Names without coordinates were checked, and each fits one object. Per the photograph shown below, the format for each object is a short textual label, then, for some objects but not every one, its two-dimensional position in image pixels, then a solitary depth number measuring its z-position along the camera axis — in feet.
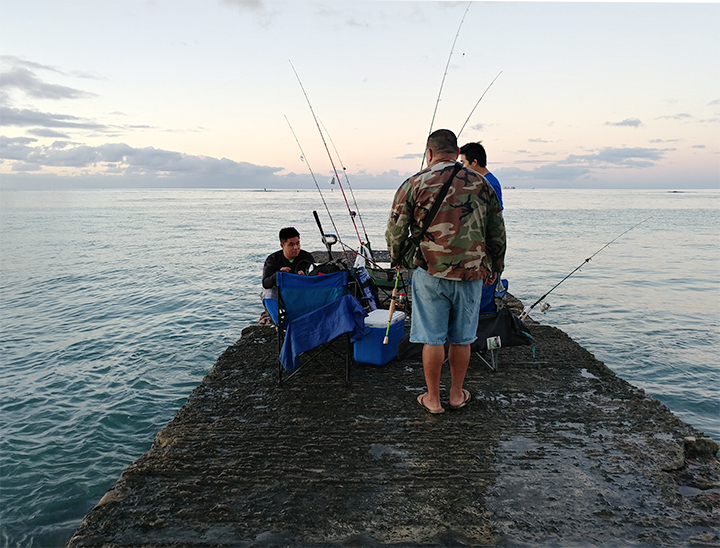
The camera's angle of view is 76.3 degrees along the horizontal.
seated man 17.01
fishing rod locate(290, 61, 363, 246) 22.58
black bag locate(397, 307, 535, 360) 14.03
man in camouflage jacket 9.99
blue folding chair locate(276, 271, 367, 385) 13.25
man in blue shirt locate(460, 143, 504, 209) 13.70
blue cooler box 14.57
